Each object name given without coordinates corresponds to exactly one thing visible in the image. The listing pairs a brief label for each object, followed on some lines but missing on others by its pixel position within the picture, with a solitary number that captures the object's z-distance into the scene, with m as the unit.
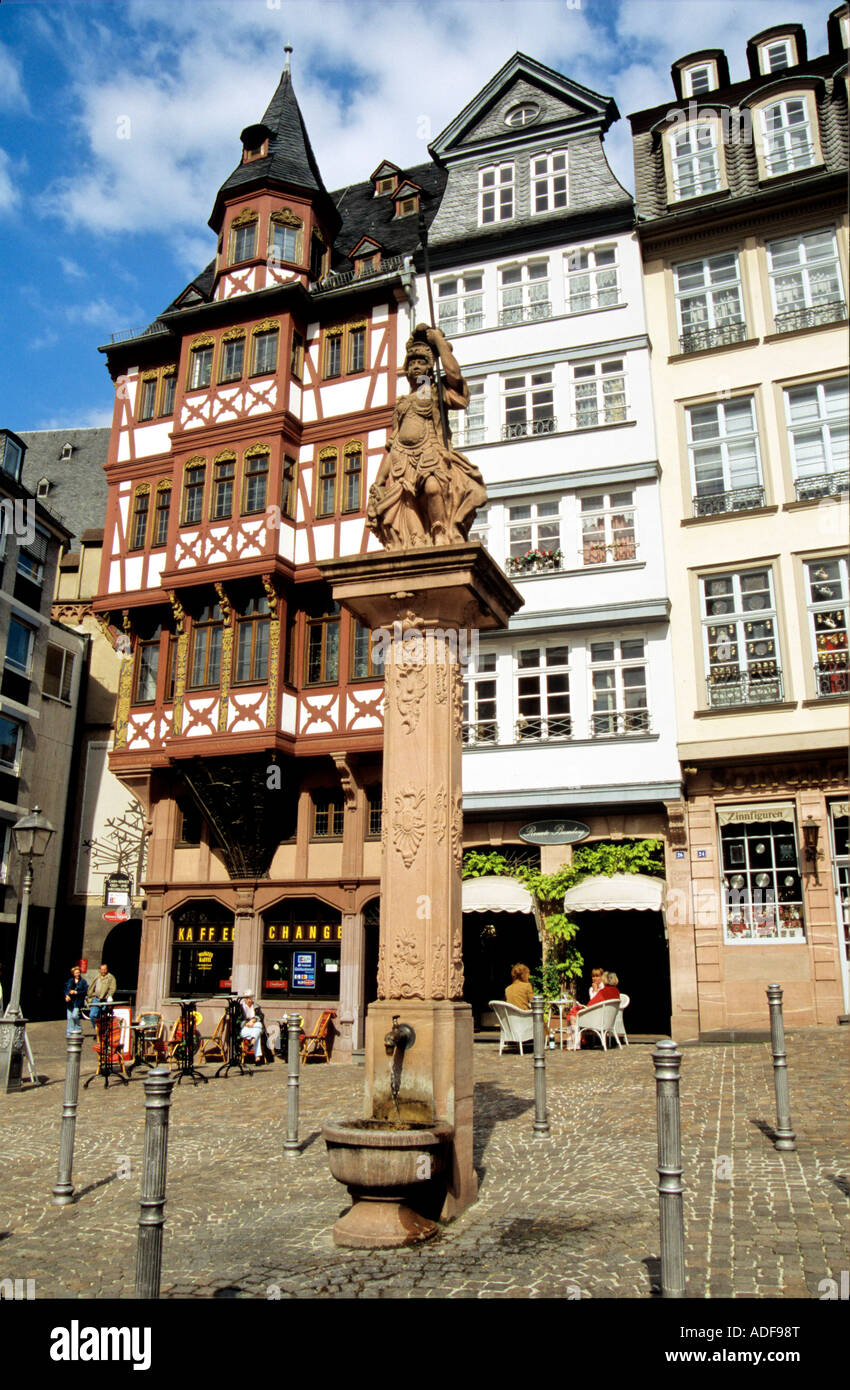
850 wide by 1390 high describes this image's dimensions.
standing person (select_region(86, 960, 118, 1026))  18.03
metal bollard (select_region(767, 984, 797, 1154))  8.97
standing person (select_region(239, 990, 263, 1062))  17.47
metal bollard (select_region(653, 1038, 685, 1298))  4.82
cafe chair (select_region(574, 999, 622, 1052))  16.88
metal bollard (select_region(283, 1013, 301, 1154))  9.56
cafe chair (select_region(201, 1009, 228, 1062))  17.77
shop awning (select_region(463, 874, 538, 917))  20.06
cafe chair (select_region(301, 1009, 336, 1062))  18.25
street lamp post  14.56
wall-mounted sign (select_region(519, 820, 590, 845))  20.72
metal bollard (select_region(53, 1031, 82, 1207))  7.99
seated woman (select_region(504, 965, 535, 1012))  16.77
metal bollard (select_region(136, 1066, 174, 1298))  4.50
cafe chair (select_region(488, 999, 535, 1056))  16.58
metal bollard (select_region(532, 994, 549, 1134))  9.83
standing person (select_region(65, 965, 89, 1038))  19.12
